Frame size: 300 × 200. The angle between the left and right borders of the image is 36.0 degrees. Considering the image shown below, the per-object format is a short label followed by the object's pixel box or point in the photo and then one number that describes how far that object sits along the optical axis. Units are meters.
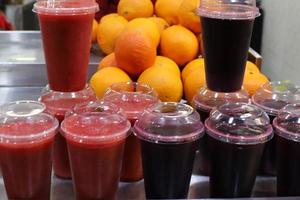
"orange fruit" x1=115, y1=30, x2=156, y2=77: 1.13
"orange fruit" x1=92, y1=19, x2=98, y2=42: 1.63
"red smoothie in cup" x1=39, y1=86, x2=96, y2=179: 0.88
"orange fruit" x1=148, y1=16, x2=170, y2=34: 1.37
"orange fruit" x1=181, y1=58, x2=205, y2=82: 1.19
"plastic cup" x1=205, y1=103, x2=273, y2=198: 0.79
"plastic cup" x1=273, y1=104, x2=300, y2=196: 0.81
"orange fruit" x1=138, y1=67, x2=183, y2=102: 1.12
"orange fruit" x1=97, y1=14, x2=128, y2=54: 1.46
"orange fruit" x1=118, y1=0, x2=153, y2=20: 1.49
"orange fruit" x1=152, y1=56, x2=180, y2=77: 1.18
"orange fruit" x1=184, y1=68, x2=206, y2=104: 1.11
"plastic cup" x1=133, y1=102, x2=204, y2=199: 0.77
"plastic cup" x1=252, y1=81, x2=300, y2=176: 0.91
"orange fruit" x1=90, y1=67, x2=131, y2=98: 1.11
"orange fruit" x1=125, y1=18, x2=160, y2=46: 1.21
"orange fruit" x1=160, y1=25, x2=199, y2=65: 1.28
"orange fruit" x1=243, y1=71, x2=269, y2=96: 1.06
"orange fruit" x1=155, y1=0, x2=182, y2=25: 1.48
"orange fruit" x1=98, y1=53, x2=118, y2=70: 1.22
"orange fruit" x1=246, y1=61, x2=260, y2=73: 1.14
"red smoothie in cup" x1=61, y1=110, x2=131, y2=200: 0.76
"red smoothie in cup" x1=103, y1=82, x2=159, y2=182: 0.87
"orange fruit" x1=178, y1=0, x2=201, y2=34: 1.34
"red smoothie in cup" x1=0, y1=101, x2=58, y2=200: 0.75
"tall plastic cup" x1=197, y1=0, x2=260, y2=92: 0.87
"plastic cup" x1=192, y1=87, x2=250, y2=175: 0.92
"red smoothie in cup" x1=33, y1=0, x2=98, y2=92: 0.85
